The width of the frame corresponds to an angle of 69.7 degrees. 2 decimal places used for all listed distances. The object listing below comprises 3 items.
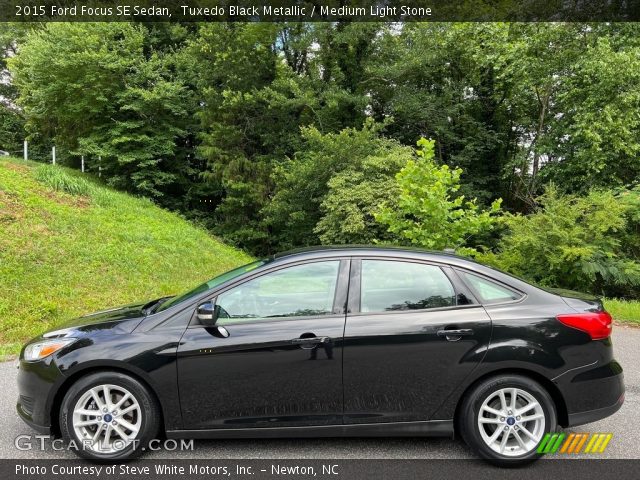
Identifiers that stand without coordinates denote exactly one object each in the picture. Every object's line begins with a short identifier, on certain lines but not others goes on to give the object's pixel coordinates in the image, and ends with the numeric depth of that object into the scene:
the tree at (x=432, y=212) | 8.77
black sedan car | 3.18
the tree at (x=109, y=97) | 17.48
